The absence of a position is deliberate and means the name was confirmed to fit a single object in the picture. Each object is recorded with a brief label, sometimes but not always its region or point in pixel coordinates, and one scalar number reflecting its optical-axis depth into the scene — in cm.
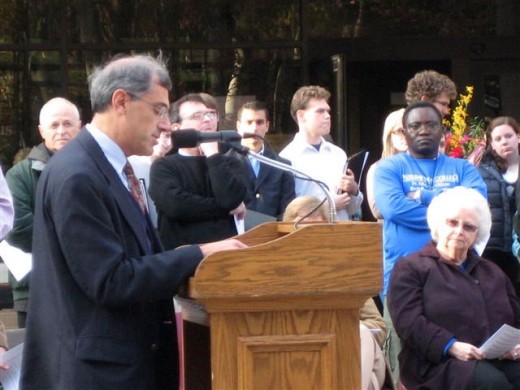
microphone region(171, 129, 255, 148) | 606
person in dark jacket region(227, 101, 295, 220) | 1087
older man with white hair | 1020
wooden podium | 563
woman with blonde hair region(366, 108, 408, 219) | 1187
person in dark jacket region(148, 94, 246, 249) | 929
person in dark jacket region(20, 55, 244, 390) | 551
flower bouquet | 1232
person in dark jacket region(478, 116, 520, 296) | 1230
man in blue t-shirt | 1064
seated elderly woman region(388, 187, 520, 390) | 915
